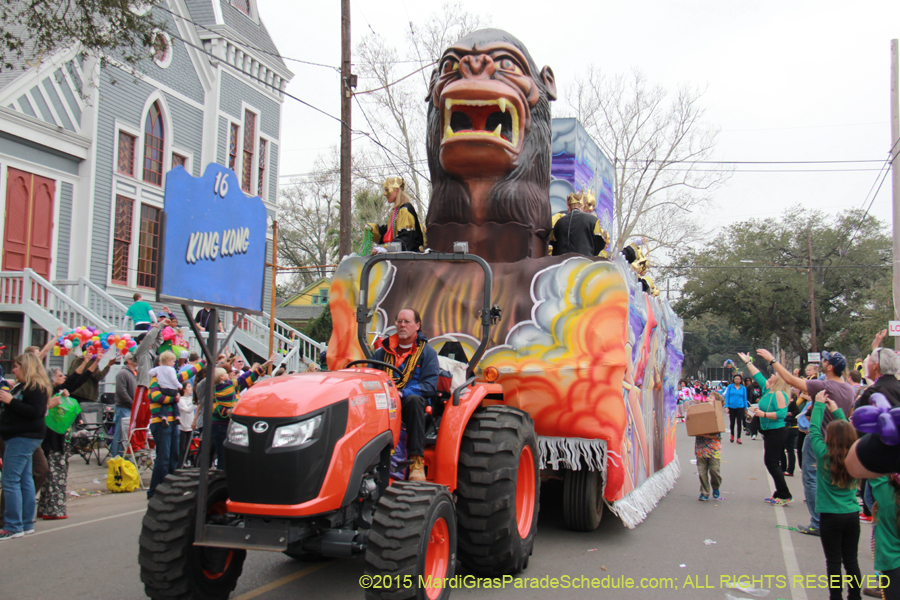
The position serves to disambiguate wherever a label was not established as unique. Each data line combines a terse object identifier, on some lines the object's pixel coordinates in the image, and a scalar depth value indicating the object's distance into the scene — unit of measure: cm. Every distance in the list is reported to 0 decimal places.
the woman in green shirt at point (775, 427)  813
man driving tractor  454
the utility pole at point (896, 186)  1529
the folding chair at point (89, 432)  1023
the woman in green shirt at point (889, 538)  329
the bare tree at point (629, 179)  2800
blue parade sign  381
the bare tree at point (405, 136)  2461
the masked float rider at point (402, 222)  742
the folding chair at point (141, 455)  971
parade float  585
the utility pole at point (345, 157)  1277
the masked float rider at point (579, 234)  723
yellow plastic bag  884
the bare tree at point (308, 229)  3906
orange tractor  369
